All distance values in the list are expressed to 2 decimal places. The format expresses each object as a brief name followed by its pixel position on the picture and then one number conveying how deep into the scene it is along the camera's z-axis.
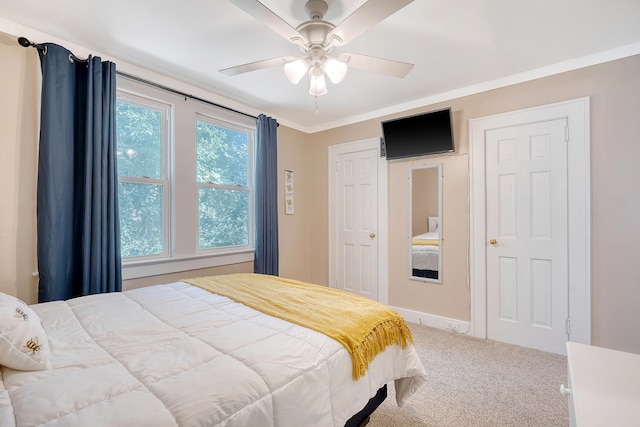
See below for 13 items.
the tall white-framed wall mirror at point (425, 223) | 3.13
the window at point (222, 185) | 3.06
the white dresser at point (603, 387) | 0.76
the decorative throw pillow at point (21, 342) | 0.94
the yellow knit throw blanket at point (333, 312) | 1.35
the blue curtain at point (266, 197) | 3.36
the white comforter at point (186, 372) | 0.80
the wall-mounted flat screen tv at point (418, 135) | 2.97
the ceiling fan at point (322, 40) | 1.34
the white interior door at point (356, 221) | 3.63
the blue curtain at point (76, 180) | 1.95
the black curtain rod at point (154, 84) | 1.91
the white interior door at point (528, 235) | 2.50
